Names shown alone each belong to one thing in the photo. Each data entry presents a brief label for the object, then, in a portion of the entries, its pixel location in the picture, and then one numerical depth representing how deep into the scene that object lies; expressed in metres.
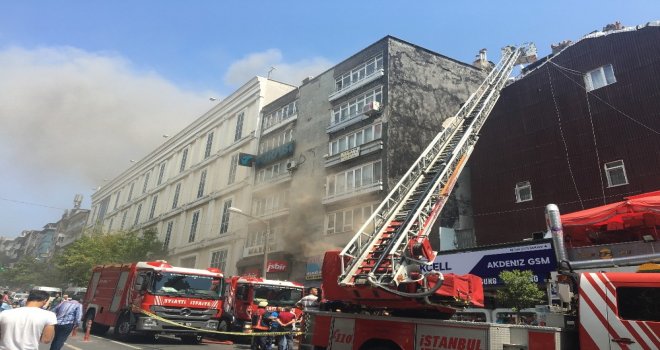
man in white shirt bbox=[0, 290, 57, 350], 4.59
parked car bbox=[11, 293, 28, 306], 24.86
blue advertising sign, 15.68
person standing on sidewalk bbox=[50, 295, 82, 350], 9.52
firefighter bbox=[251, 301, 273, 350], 11.44
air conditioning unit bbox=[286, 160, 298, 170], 29.06
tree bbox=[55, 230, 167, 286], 38.91
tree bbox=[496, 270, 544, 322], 13.17
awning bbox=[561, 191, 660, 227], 10.36
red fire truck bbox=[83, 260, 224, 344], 12.91
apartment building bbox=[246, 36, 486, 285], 24.12
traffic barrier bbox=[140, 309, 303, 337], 12.58
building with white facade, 35.44
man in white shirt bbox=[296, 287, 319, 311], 12.92
